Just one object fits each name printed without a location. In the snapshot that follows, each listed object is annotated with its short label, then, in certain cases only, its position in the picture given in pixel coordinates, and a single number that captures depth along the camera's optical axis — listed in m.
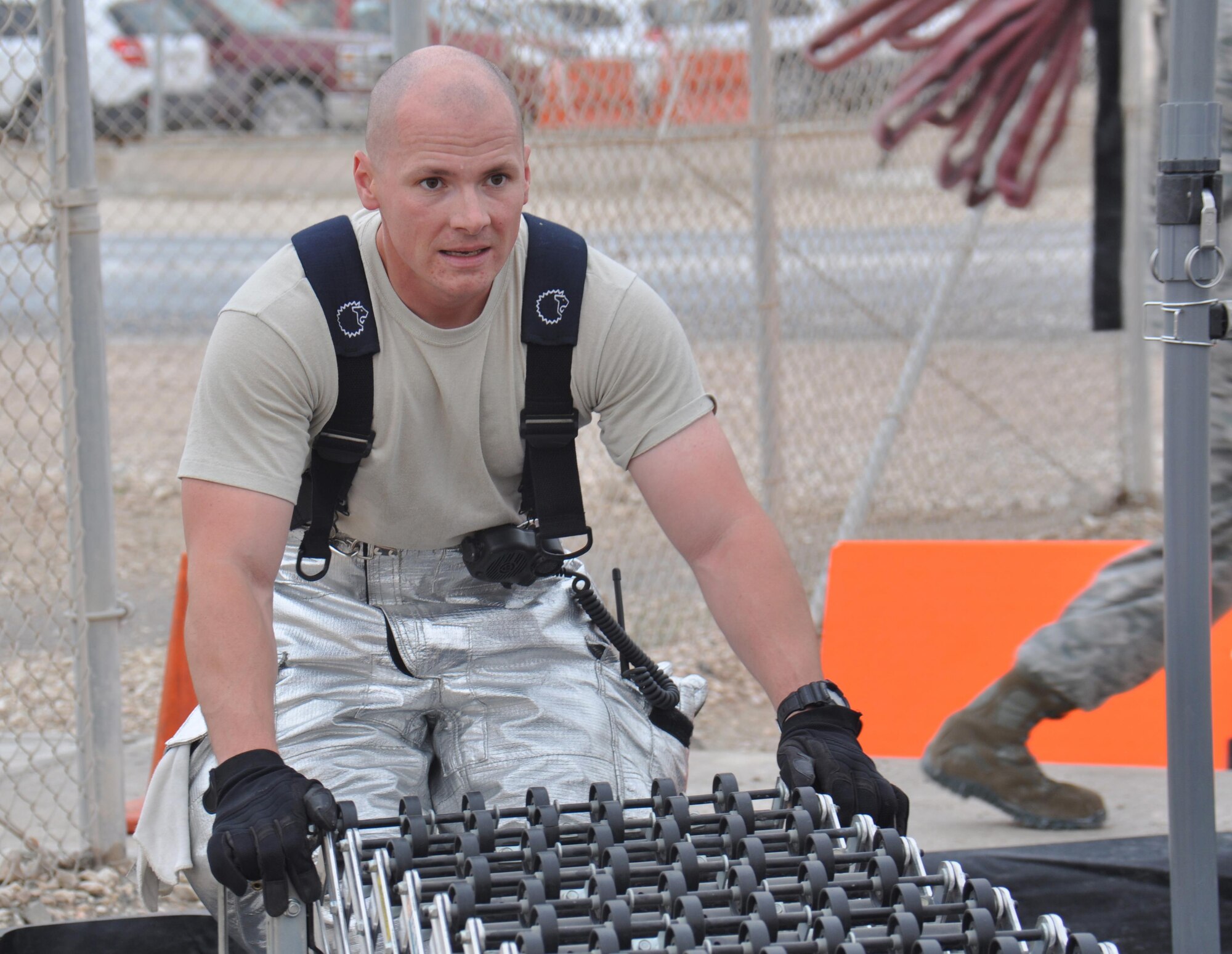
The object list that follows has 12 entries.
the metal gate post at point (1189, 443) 4.12
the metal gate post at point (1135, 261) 11.84
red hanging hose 11.04
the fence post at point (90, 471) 6.39
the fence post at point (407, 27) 7.02
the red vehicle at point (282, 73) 19.45
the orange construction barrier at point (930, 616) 7.64
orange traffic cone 6.70
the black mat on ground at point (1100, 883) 6.04
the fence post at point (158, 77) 17.16
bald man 4.37
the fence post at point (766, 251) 9.42
